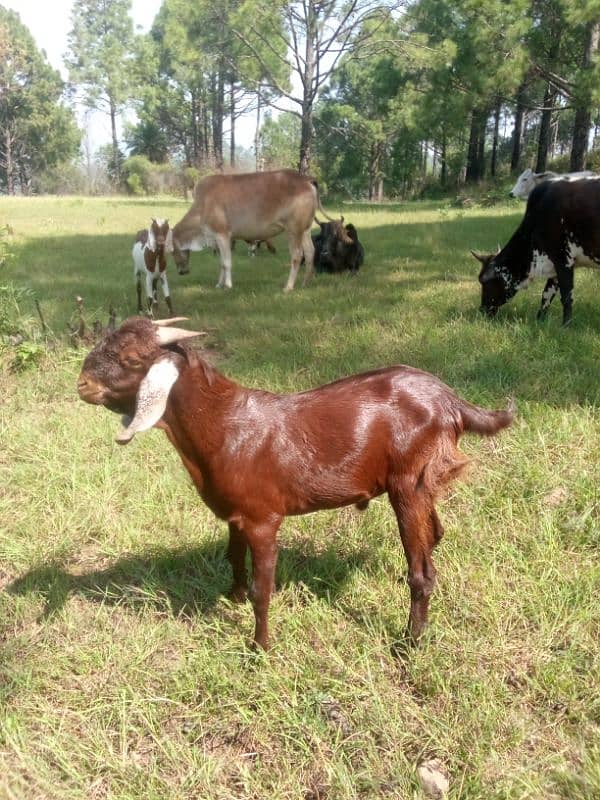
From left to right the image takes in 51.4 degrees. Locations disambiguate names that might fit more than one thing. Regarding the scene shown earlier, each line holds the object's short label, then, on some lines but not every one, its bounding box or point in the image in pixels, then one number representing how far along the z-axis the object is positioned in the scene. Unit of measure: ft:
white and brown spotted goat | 23.50
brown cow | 29.94
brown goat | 7.22
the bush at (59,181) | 169.99
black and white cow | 18.44
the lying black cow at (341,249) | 31.24
